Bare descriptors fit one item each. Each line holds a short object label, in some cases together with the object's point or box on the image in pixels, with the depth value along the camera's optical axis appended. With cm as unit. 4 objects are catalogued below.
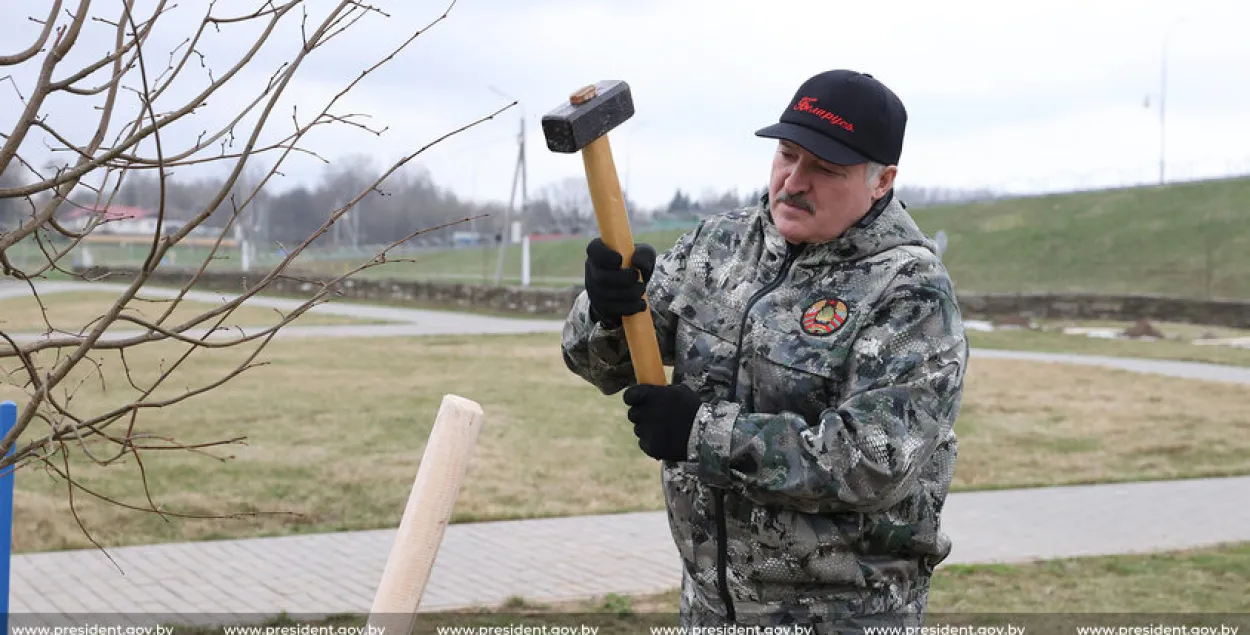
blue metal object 387
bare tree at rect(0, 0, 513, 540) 222
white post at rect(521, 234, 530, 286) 3994
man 230
